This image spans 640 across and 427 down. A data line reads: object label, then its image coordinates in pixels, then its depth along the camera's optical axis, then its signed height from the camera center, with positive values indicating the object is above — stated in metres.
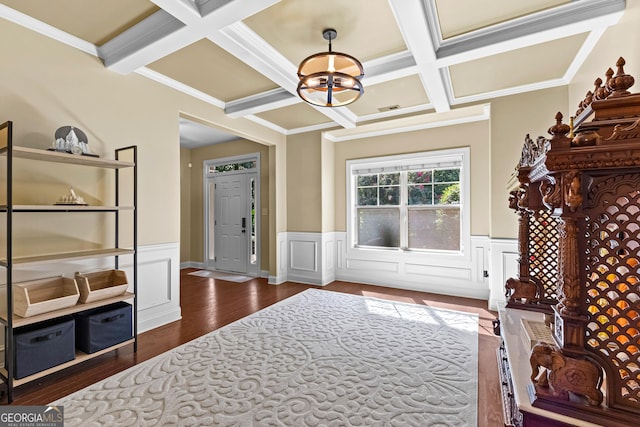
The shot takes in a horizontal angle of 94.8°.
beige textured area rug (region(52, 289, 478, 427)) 1.80 -1.21
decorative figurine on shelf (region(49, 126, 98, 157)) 2.26 +0.60
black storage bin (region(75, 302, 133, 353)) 2.34 -0.91
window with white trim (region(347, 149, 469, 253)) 4.58 +0.23
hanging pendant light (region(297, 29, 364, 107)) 2.33 +1.19
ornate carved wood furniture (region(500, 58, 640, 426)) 0.90 -0.16
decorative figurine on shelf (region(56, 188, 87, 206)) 2.36 +0.14
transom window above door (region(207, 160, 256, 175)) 5.95 +1.05
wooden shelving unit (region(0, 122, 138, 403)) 1.92 -0.30
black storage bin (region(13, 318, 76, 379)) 1.98 -0.91
